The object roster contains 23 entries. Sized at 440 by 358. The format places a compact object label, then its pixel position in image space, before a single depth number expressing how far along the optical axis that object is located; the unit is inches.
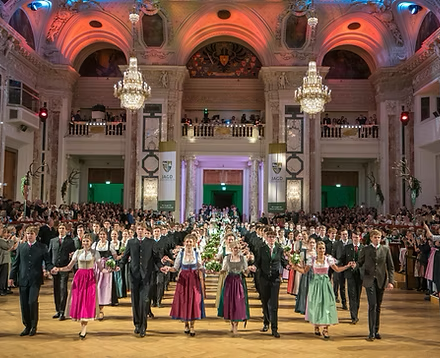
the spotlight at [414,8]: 795.4
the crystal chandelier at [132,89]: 593.0
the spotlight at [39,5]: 803.4
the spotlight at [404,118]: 840.3
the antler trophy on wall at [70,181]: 880.3
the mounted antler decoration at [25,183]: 654.4
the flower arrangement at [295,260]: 293.9
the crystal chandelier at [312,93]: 588.1
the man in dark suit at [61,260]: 315.6
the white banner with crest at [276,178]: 832.9
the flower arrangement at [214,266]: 305.9
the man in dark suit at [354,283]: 318.0
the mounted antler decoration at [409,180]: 740.0
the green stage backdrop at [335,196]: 1091.3
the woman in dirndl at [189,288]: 271.6
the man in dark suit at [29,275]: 268.2
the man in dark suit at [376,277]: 273.4
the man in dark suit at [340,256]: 337.4
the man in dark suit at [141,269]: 275.4
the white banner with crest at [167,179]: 817.5
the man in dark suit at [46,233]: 456.1
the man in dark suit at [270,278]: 279.8
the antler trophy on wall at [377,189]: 864.9
